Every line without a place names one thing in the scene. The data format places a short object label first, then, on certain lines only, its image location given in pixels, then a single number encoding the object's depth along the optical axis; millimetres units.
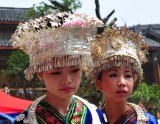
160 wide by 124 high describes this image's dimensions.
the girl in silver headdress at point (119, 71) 2986
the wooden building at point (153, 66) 23438
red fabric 6812
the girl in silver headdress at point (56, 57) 2592
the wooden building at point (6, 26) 19391
